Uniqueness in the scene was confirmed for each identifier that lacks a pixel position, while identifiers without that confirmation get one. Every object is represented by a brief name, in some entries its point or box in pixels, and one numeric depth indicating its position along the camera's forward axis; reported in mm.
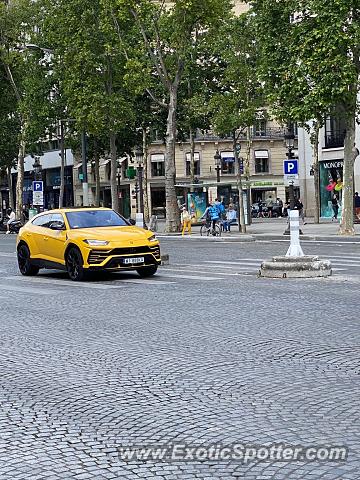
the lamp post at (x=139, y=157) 44906
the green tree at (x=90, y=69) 44062
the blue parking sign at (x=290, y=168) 31969
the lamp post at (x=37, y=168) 58844
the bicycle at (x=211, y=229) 37906
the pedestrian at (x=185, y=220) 40197
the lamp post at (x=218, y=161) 61922
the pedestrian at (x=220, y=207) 38262
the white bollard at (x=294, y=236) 16969
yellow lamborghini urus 17000
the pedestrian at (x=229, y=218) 41625
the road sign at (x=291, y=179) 31616
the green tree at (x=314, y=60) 30156
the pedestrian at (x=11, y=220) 57906
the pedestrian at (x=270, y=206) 73062
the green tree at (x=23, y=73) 52969
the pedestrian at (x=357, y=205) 43375
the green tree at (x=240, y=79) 38656
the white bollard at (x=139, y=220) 21988
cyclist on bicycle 37875
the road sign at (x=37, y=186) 44619
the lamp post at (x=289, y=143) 36750
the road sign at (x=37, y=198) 44703
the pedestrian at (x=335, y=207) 50844
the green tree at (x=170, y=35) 39312
